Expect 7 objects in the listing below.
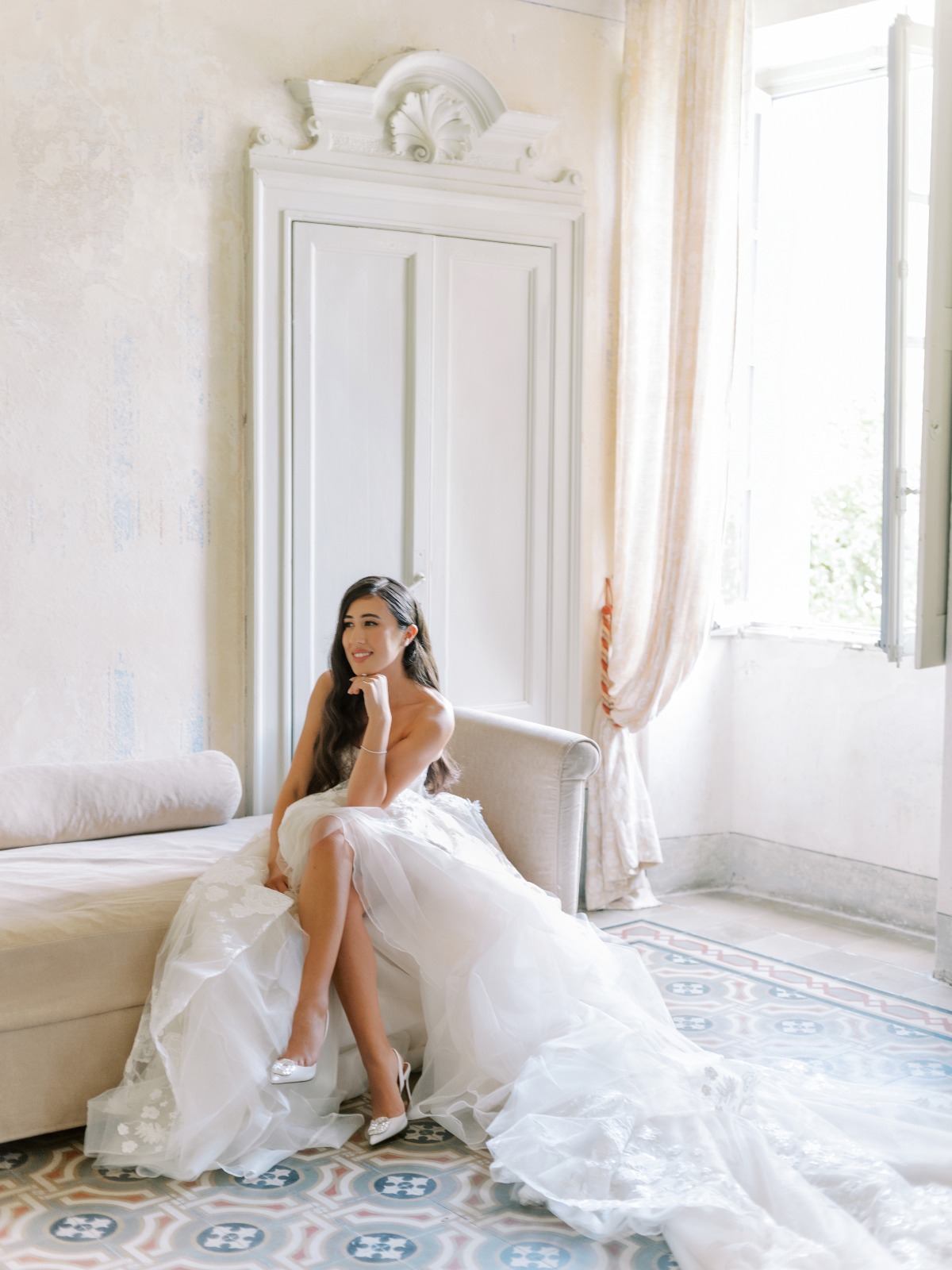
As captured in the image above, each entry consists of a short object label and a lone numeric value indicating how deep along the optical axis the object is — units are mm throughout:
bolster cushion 3320
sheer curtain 4309
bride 2273
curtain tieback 4516
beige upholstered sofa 2631
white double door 3971
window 4559
